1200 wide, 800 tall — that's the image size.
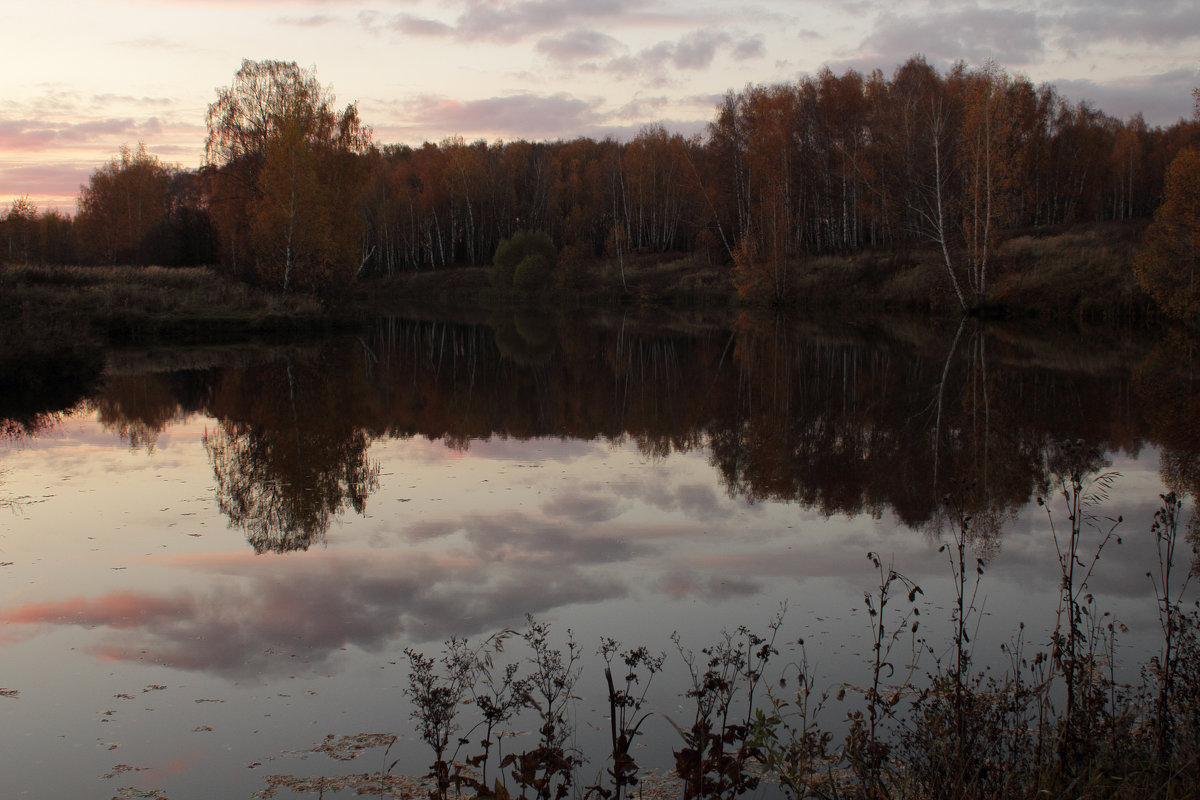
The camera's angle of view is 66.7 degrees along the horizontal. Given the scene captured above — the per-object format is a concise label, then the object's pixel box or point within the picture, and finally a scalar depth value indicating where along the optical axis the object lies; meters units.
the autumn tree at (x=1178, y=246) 28.52
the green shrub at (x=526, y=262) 61.06
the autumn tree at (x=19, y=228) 66.00
